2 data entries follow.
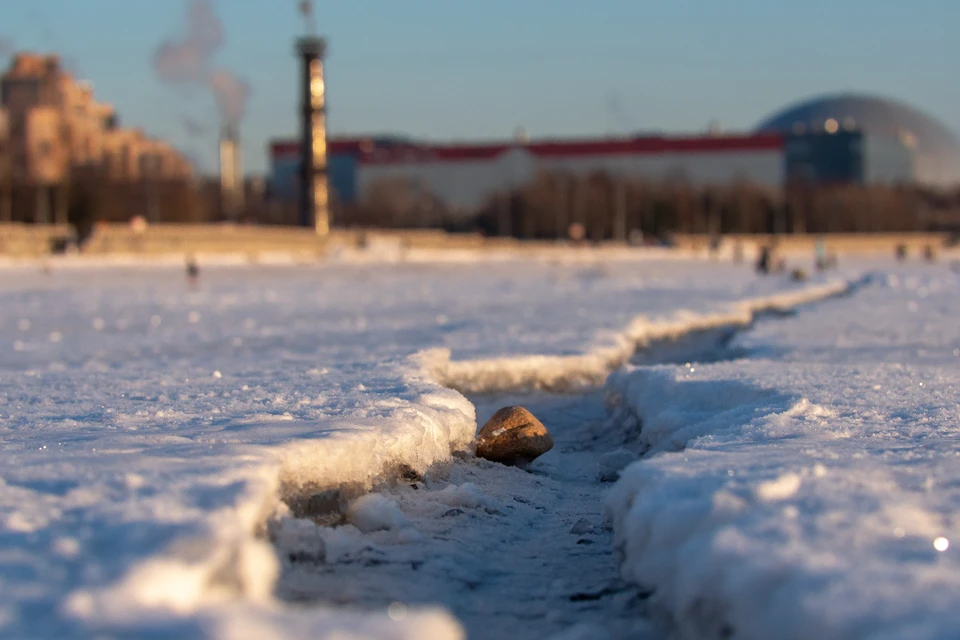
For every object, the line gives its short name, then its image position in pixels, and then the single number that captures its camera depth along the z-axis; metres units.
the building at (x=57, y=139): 86.75
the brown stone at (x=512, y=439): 9.02
